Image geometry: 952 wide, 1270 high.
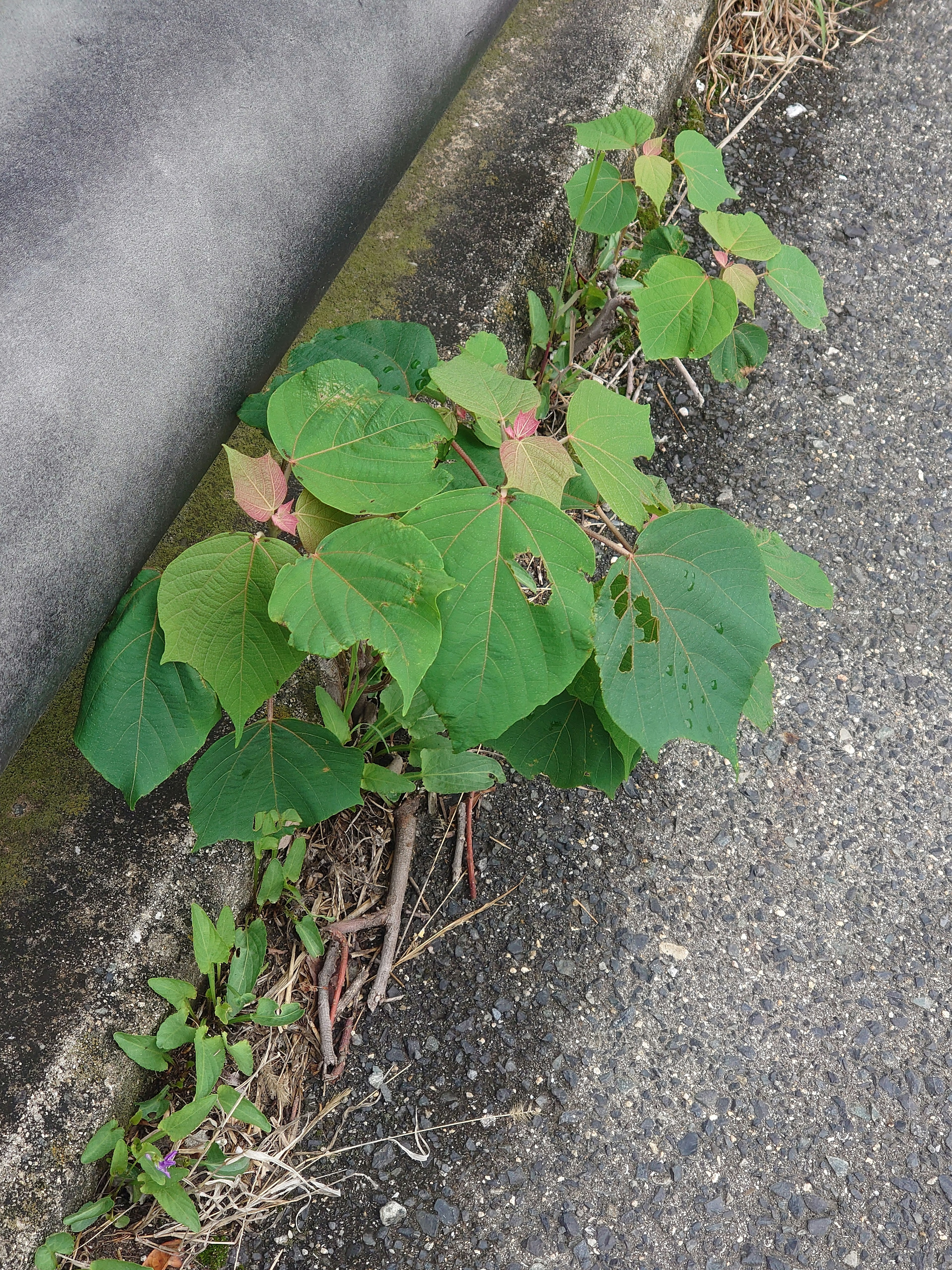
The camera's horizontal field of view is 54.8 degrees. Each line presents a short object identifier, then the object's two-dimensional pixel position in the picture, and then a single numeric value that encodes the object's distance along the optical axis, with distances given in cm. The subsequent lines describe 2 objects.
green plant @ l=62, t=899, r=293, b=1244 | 124
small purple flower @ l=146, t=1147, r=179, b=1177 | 125
